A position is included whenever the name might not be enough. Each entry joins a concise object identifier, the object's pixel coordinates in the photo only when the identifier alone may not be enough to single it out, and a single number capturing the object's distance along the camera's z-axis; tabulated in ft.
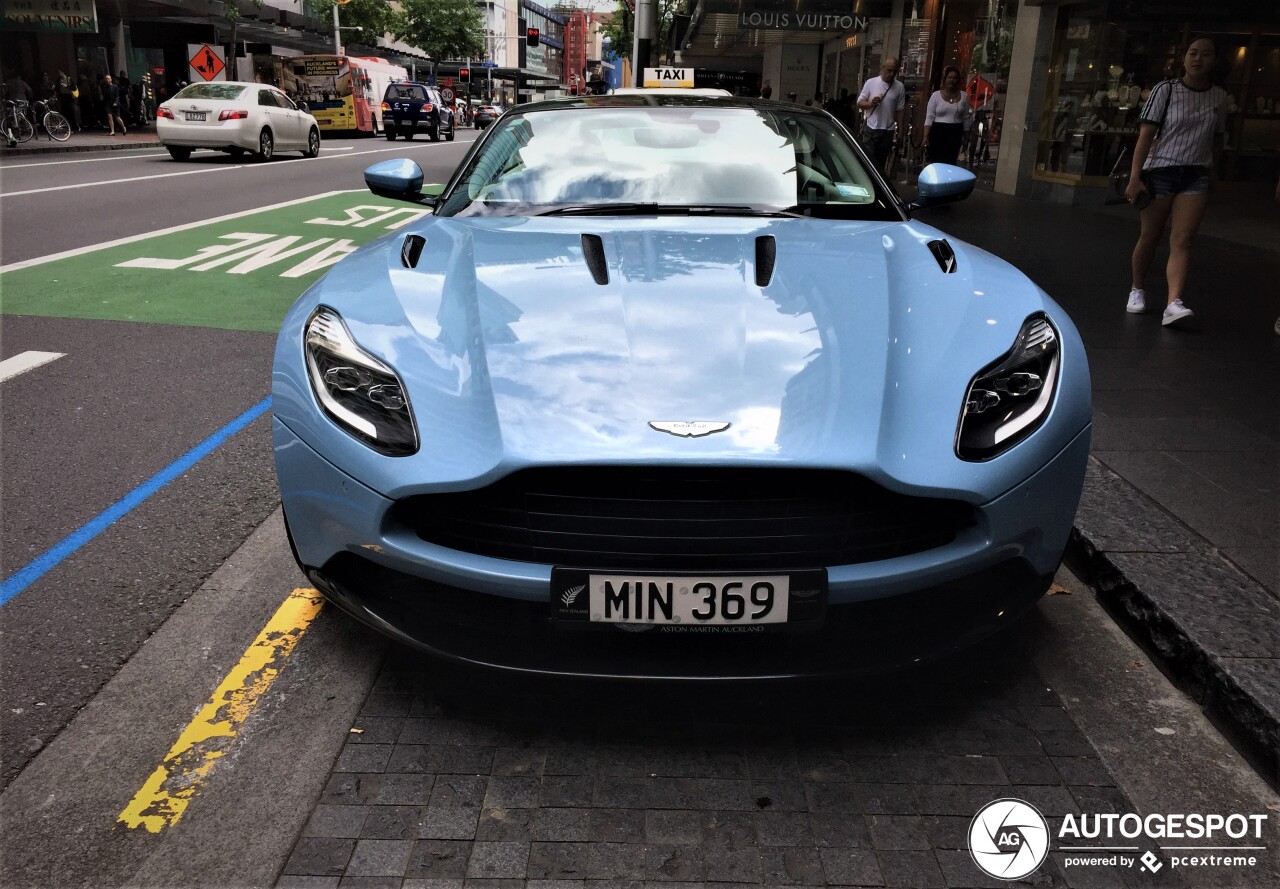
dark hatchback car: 121.70
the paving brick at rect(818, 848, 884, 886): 6.30
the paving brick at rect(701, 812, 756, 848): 6.64
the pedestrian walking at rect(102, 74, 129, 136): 95.86
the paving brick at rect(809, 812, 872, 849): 6.64
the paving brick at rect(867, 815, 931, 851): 6.64
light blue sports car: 6.88
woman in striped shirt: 20.10
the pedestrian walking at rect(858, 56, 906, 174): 41.98
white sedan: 63.31
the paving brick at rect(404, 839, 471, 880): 6.34
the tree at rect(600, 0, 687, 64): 131.52
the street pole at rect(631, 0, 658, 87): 73.41
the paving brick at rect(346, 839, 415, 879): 6.36
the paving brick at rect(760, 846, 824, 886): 6.30
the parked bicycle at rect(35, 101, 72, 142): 81.92
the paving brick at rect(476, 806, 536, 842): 6.68
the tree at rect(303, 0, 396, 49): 188.55
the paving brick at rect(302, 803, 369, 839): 6.71
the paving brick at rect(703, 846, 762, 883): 6.33
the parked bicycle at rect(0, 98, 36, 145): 77.65
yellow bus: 118.83
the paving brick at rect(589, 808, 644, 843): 6.68
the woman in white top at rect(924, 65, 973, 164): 39.14
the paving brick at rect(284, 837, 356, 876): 6.37
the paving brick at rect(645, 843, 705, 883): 6.33
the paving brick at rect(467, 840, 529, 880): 6.34
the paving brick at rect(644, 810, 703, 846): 6.67
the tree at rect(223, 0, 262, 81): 108.06
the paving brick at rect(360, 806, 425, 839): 6.69
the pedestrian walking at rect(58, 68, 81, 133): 95.66
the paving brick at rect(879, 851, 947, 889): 6.31
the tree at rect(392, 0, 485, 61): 257.55
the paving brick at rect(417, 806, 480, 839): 6.70
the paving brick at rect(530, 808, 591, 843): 6.68
